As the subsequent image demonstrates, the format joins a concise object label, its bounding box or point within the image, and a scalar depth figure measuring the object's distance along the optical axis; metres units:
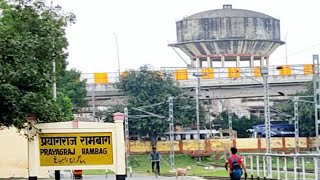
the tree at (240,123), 105.69
